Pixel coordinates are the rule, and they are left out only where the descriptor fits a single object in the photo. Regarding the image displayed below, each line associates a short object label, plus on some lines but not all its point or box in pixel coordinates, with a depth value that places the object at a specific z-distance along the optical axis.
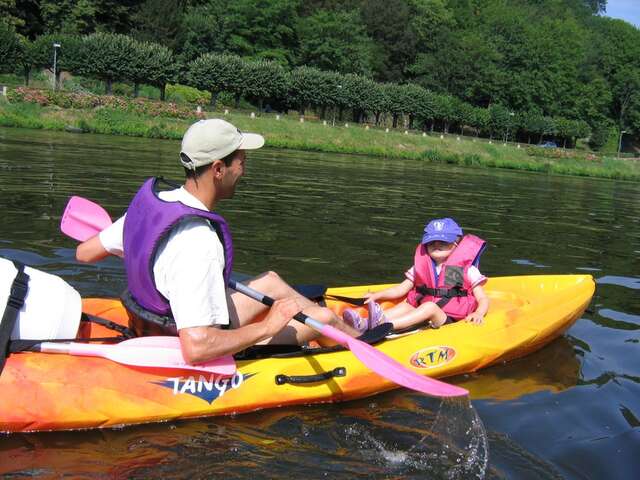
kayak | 3.47
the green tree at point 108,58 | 40.41
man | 3.23
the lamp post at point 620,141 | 70.96
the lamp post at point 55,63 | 38.90
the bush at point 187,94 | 45.53
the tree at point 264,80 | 45.59
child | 5.49
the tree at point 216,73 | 44.97
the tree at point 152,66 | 41.16
